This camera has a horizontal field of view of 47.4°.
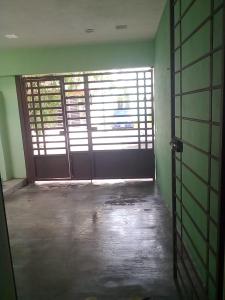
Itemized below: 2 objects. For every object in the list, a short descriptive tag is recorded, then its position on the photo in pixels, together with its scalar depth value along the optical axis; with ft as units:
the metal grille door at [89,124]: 17.03
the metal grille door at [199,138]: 4.29
